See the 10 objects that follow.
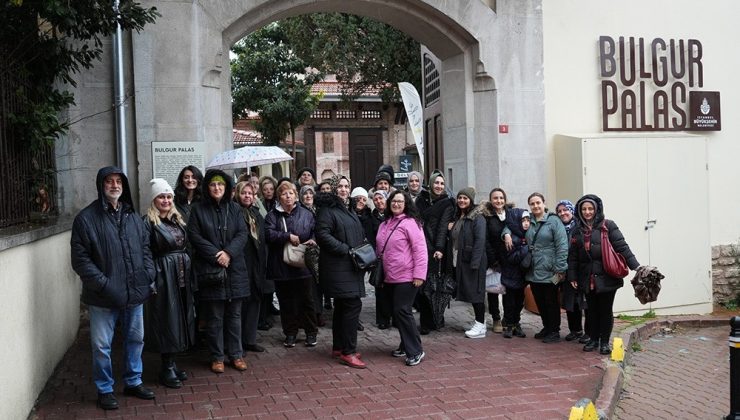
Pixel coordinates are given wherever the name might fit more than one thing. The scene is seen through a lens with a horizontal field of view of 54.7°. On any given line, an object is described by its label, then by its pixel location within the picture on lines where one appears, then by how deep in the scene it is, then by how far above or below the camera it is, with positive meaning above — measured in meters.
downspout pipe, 8.55 +1.27
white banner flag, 12.70 +1.43
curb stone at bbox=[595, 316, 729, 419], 6.07 -1.85
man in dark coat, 5.40 -0.51
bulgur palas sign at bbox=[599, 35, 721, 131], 10.73 +1.58
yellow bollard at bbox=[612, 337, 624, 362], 7.43 -1.69
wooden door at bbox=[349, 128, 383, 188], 32.78 +2.13
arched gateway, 8.69 +1.64
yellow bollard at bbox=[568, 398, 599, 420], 5.03 -1.58
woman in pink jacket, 6.98 -0.69
